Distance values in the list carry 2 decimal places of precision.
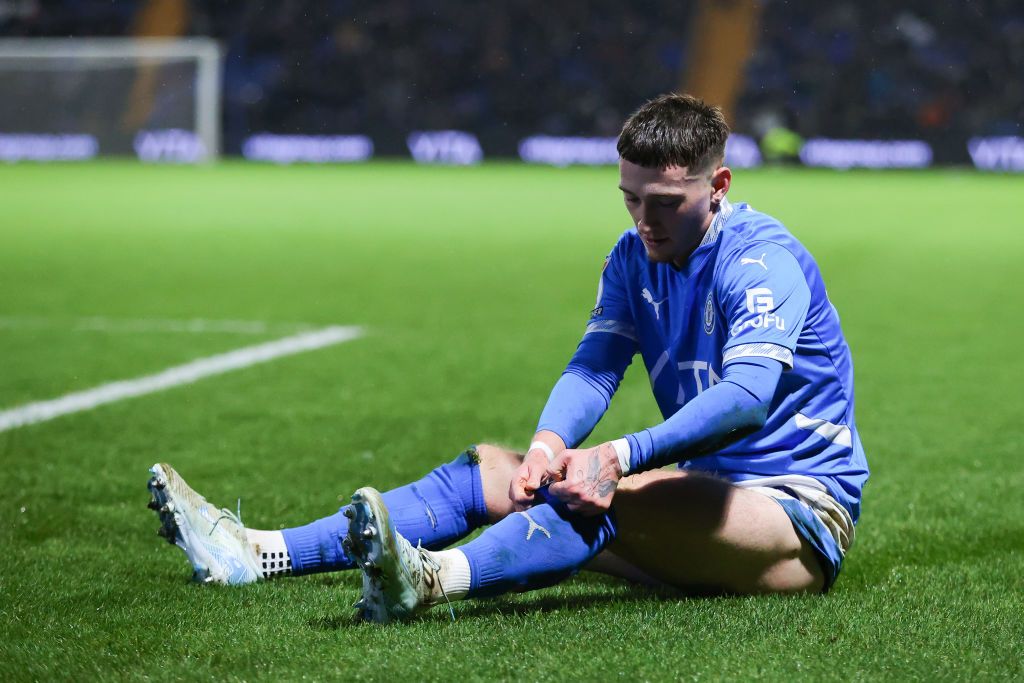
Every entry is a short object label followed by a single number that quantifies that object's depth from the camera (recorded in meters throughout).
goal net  57.91
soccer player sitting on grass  6.44
